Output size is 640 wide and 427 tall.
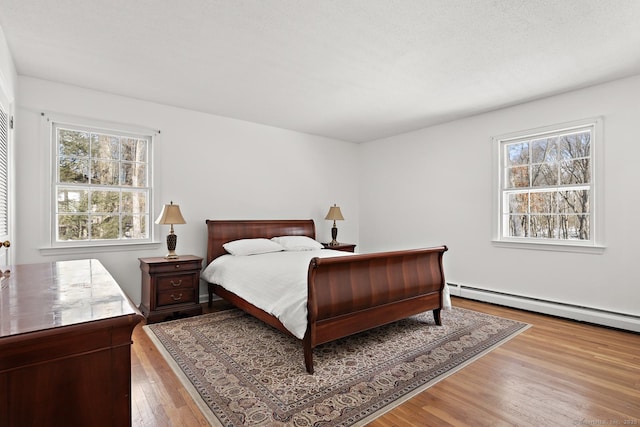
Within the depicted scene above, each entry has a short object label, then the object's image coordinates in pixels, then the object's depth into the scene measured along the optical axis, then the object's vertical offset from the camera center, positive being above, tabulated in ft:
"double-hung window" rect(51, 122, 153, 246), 11.44 +1.06
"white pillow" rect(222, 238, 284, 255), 13.21 -1.36
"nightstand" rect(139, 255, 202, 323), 11.28 -2.64
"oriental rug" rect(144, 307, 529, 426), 6.18 -3.70
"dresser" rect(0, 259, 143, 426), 2.79 -1.36
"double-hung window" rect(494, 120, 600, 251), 11.59 +1.10
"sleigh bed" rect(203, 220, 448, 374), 7.71 -2.19
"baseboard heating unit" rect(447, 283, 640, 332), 10.46 -3.46
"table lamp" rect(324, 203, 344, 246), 17.26 -0.17
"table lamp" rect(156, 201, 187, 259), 11.91 -0.18
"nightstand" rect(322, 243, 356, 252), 16.60 -1.71
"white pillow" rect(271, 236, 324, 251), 14.55 -1.34
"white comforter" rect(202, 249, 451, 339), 7.88 -2.02
